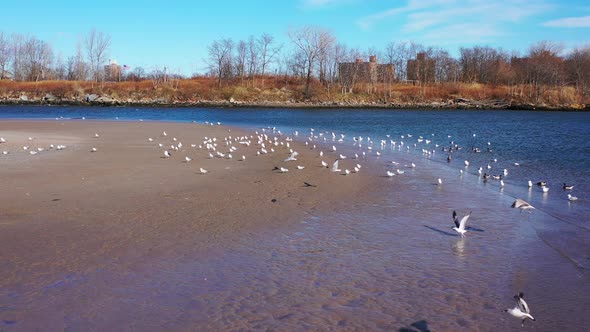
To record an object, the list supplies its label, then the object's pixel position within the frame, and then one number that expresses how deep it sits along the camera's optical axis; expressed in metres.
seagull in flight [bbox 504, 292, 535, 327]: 5.39
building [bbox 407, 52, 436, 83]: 118.44
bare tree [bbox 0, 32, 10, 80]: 118.12
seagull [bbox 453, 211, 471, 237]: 8.63
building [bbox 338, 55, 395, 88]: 105.69
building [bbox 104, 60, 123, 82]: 125.64
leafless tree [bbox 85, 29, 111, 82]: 114.06
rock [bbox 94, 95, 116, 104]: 87.38
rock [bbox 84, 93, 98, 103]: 88.75
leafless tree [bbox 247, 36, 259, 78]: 115.79
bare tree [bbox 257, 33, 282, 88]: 114.73
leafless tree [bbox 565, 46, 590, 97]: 100.19
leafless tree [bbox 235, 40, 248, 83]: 115.31
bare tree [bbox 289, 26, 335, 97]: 102.38
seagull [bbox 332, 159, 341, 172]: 15.54
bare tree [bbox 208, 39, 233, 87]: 114.51
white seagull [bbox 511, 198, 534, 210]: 11.11
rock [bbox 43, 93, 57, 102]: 89.75
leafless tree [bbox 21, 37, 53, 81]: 120.88
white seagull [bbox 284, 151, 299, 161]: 17.79
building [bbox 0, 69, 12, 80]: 118.12
